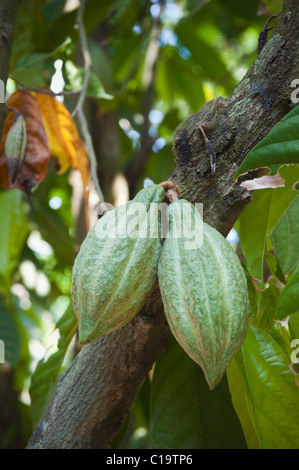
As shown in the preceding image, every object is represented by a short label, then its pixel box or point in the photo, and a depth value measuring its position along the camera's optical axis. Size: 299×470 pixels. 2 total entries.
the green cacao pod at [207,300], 0.65
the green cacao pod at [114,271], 0.67
